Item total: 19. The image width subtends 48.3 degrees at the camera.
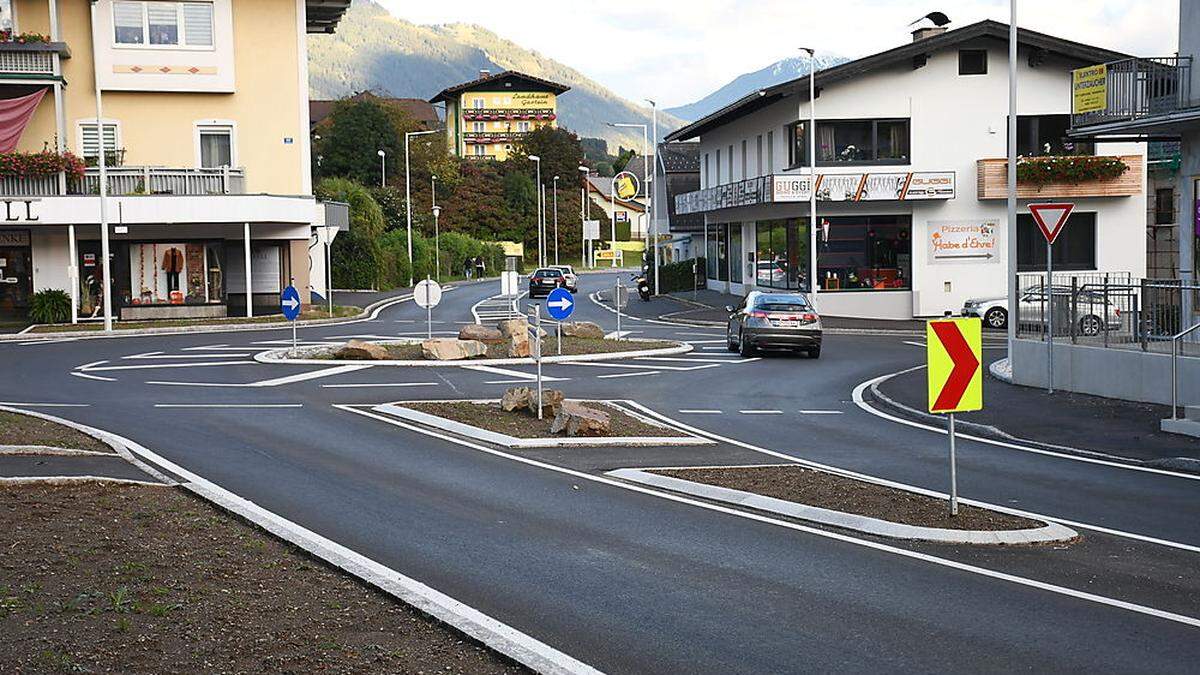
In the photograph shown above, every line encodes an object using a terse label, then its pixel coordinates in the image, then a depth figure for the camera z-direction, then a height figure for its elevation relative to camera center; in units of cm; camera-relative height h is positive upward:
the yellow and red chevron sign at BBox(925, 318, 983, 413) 1088 -87
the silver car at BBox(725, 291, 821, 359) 3002 -137
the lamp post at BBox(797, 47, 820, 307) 4284 +205
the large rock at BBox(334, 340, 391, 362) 2786 -161
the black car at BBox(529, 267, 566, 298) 6297 -46
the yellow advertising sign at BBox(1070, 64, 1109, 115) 2234 +288
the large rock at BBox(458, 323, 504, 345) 3009 -140
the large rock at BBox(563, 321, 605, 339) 3506 -159
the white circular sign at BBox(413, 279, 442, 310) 2997 -43
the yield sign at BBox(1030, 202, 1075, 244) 2103 +66
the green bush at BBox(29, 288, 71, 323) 4097 -76
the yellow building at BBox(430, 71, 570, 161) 15438 +1872
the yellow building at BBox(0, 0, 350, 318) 4153 +429
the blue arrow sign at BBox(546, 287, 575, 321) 2336 -58
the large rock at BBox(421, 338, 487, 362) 2773 -160
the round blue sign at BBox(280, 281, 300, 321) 2886 -56
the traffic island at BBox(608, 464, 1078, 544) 1063 -214
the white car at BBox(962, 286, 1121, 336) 2080 -83
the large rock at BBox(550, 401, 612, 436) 1683 -192
